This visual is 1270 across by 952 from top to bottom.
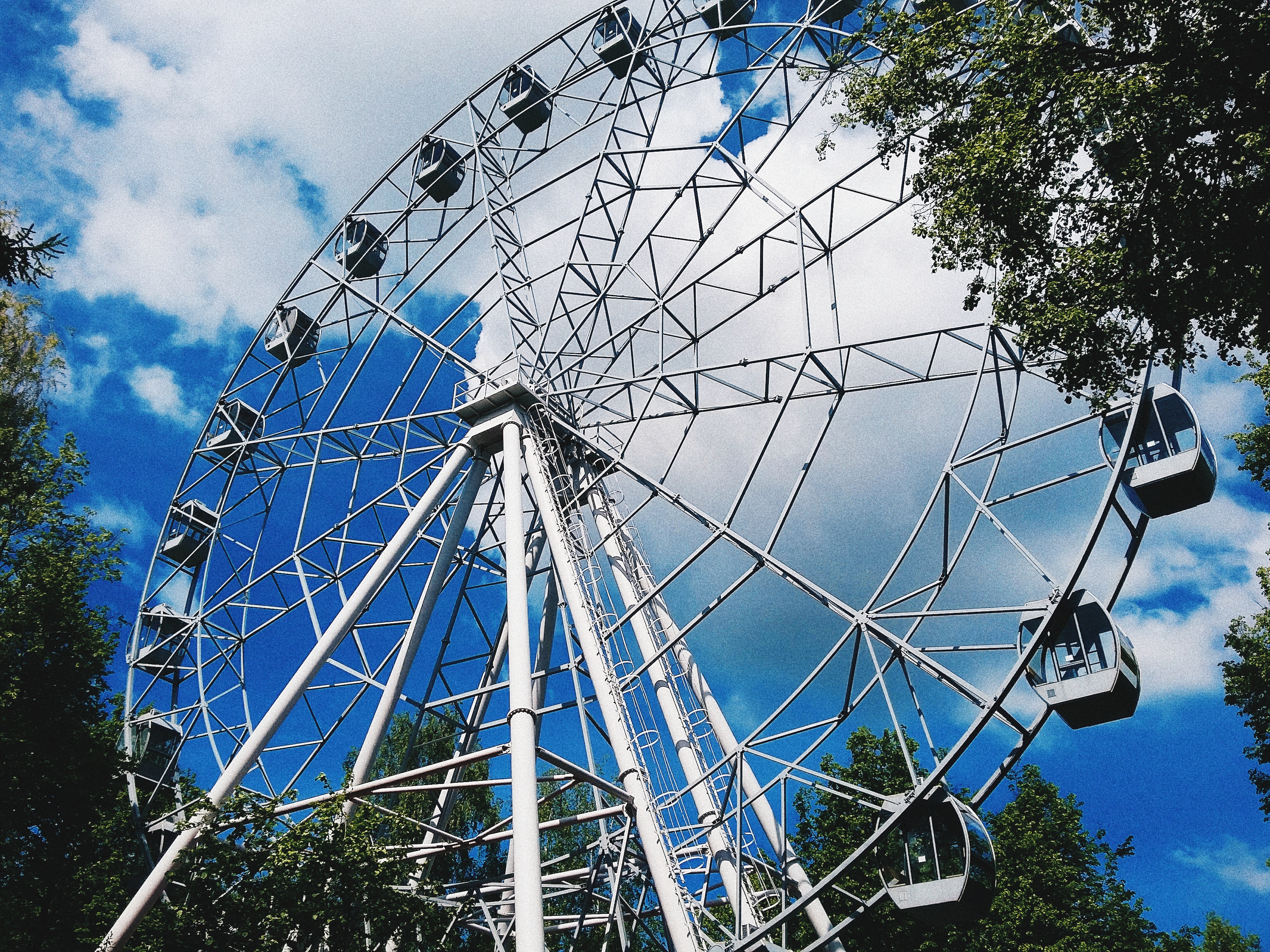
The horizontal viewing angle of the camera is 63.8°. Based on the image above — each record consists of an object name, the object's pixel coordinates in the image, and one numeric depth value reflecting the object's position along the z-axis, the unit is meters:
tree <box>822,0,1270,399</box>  10.12
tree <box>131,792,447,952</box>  13.84
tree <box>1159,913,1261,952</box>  43.75
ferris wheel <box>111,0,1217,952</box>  13.56
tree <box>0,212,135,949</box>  19.22
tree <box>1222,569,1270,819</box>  21.22
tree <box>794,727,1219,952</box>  24.45
